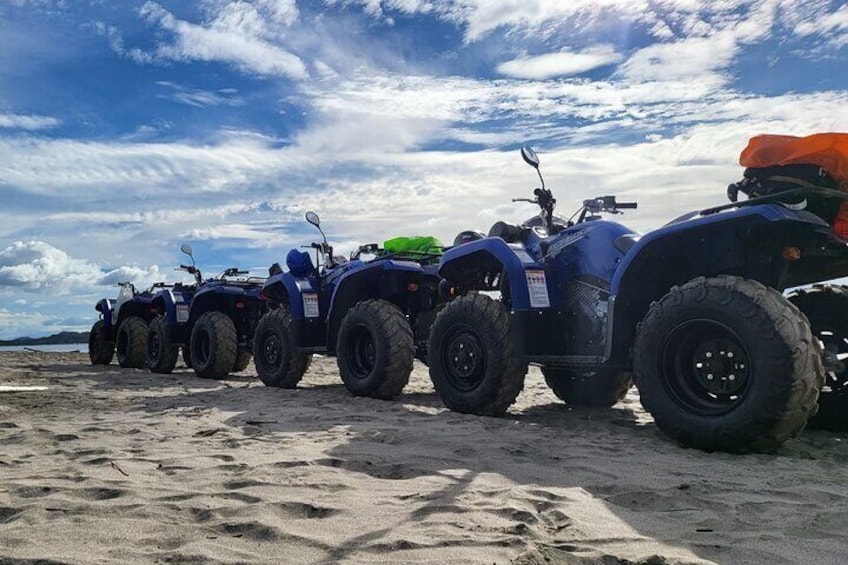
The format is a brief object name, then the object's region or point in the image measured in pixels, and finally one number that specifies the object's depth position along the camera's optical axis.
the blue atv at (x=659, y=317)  3.92
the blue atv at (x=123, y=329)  13.91
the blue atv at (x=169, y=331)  12.21
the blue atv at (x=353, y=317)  7.29
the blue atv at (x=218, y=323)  10.68
